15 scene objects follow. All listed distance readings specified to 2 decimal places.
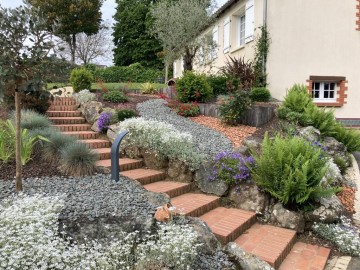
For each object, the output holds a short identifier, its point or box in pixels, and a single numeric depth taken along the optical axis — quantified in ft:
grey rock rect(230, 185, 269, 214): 15.83
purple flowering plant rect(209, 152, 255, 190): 16.43
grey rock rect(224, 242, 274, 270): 11.09
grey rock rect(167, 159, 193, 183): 17.70
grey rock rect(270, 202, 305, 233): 15.07
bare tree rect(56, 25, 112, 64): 101.20
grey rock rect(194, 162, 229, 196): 16.60
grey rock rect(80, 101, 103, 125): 24.40
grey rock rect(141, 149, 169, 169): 18.22
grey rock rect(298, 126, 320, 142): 23.31
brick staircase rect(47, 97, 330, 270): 12.57
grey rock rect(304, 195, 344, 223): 15.34
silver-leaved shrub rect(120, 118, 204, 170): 17.66
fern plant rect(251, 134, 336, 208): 14.62
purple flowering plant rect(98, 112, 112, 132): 22.57
